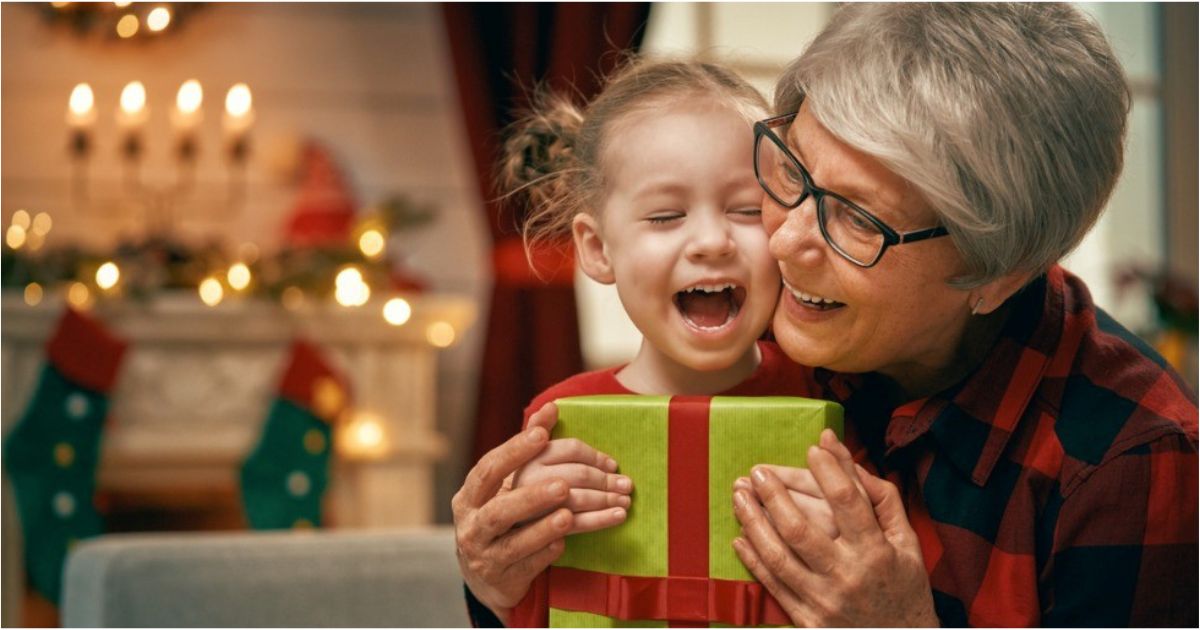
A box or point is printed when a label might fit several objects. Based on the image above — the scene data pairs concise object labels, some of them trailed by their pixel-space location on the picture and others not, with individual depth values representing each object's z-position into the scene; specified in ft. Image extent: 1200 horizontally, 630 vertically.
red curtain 11.30
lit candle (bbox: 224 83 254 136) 10.49
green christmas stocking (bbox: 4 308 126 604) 9.54
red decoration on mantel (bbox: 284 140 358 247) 11.14
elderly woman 3.23
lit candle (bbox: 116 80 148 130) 10.45
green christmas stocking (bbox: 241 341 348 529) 10.02
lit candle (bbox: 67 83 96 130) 10.36
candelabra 10.43
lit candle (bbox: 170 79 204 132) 10.18
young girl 3.87
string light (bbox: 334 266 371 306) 10.26
